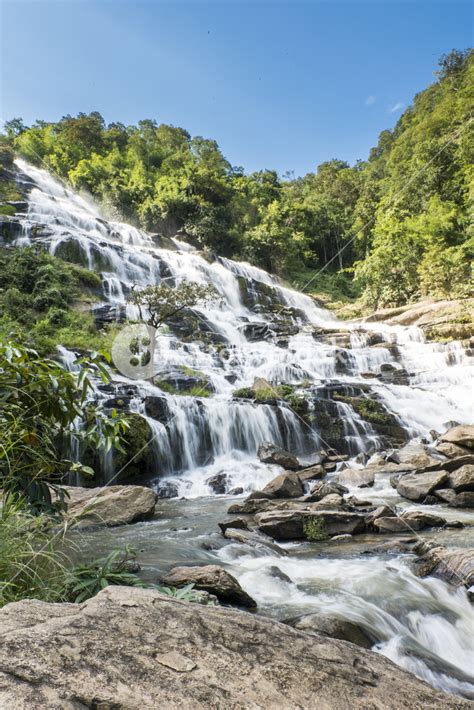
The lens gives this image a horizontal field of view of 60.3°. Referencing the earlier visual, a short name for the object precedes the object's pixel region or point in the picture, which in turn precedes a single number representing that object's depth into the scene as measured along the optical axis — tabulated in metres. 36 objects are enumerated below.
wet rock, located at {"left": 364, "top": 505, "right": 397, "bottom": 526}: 5.86
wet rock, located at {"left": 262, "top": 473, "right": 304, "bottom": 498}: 7.71
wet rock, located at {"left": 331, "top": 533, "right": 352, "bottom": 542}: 5.45
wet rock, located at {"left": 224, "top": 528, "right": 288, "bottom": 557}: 5.03
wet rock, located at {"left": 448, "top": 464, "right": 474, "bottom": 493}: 7.17
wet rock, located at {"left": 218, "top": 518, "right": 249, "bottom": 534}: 5.84
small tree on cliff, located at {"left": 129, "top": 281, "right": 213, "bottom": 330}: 11.46
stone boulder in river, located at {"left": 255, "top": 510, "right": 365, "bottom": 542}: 5.62
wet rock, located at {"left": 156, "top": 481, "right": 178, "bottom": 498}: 9.06
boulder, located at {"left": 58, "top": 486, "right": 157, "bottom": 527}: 6.06
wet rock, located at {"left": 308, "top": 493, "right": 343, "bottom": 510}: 6.38
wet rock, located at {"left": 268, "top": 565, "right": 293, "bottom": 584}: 4.14
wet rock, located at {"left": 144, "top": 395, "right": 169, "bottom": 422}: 11.17
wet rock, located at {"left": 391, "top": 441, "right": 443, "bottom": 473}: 8.46
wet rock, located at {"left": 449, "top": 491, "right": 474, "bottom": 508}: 6.80
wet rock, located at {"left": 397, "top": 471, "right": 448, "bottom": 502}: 7.28
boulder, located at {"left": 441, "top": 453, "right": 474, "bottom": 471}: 8.11
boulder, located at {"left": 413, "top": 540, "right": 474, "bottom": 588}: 3.93
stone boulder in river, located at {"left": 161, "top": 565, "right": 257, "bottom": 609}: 3.40
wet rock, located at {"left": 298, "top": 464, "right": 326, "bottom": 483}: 8.98
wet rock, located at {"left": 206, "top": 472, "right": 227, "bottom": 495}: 9.21
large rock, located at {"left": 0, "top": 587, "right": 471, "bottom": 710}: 1.13
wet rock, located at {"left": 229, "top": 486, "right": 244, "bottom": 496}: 8.85
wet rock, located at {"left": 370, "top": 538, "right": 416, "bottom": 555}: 4.94
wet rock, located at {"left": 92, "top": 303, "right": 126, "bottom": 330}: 17.18
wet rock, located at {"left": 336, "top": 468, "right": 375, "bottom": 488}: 8.27
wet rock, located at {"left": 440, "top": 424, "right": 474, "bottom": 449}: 9.73
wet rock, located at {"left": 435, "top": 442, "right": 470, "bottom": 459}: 9.38
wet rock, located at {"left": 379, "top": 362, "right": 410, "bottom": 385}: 15.95
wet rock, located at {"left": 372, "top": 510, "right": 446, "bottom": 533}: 5.69
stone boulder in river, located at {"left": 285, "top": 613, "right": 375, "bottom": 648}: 2.88
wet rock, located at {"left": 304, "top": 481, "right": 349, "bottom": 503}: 7.23
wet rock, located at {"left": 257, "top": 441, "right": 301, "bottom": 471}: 10.07
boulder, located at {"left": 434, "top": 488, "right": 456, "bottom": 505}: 7.04
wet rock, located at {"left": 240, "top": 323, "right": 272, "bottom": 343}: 20.92
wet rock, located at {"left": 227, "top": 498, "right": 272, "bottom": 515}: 6.72
